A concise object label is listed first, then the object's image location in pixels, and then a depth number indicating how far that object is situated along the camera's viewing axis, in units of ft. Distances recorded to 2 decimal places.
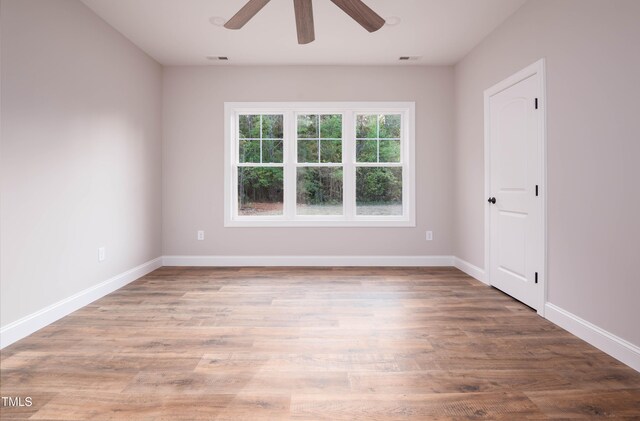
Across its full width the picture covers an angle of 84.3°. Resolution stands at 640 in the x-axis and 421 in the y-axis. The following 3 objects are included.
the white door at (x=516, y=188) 9.39
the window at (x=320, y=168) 15.33
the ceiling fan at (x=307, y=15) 7.23
